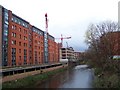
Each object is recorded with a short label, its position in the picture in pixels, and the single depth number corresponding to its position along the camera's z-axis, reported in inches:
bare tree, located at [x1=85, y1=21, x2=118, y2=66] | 693.8
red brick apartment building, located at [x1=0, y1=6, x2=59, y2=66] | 794.2
